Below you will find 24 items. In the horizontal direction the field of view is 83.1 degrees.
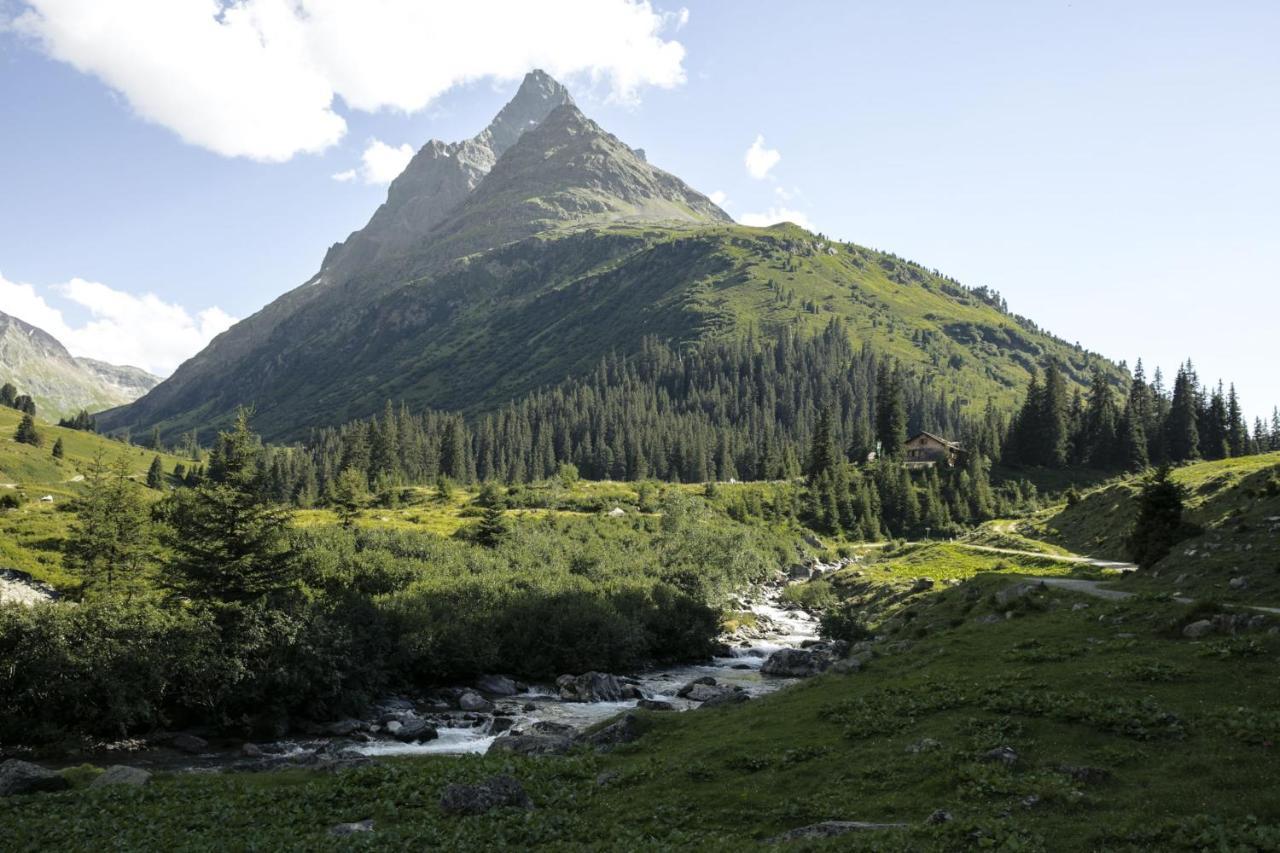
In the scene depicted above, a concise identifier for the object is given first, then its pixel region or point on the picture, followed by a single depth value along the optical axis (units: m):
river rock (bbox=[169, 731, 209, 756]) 43.41
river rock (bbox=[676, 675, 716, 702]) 57.31
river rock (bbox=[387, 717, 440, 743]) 46.06
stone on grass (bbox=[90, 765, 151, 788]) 28.81
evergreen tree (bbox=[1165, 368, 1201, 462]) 164.12
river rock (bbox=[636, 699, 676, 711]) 49.60
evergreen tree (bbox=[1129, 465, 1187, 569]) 58.31
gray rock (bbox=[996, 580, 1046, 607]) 52.47
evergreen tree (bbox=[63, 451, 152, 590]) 70.00
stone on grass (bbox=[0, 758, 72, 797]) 27.19
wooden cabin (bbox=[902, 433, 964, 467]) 178.75
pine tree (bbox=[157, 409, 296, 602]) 54.56
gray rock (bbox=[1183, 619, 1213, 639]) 34.03
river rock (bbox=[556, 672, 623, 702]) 58.88
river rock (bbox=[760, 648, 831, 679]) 62.56
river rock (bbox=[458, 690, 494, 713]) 55.75
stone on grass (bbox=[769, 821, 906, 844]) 18.94
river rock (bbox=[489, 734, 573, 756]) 34.72
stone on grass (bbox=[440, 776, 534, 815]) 24.05
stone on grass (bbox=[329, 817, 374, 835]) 21.80
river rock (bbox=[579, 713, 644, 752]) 35.31
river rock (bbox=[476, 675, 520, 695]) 61.47
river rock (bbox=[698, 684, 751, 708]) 43.44
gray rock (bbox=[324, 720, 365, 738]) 47.59
